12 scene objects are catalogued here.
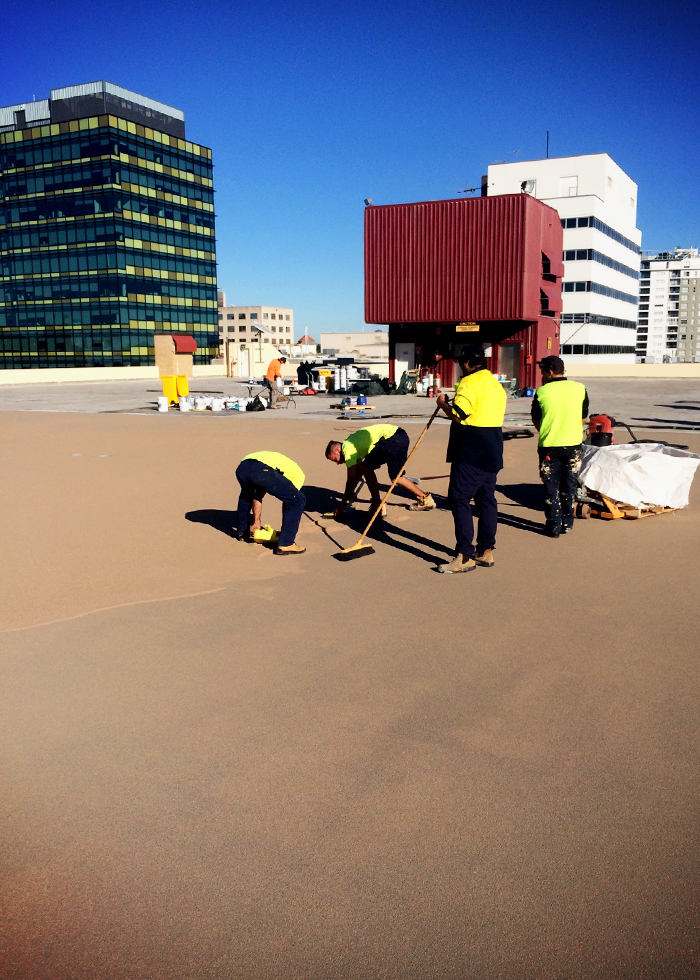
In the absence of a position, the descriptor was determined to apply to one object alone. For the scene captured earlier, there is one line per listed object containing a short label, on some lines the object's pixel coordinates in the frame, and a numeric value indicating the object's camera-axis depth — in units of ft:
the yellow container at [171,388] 80.80
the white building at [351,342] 372.99
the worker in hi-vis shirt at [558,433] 24.25
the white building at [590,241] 199.21
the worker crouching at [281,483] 21.59
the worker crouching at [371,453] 24.20
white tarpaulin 27.32
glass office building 244.01
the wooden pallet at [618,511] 27.09
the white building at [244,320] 497.46
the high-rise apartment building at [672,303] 581.12
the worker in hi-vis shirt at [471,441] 19.89
